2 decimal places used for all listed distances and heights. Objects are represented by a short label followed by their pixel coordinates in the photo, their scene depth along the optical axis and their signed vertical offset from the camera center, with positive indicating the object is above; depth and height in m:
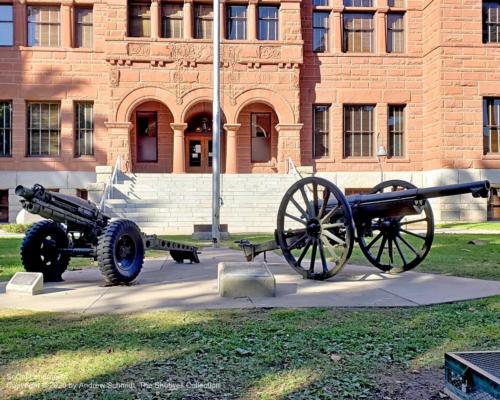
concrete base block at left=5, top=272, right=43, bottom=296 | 6.27 -1.01
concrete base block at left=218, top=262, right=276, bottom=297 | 6.18 -1.00
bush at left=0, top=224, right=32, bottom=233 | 18.41 -0.95
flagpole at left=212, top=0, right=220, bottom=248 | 14.28 +2.04
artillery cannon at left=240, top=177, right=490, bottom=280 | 6.79 -0.26
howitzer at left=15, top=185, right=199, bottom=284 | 6.65 -0.56
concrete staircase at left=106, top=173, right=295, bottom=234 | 19.27 +0.05
